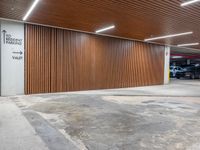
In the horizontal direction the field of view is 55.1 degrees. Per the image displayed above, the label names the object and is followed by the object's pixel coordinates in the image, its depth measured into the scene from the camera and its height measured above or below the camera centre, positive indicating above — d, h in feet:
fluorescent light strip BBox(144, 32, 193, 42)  33.42 +6.52
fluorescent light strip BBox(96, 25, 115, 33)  29.65 +6.67
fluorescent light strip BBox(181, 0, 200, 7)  18.22 +6.63
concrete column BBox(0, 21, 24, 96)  26.32 +1.63
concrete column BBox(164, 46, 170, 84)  50.34 +1.66
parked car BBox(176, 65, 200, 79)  75.66 -0.67
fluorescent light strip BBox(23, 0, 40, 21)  19.33 +6.81
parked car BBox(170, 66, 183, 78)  80.24 +0.10
